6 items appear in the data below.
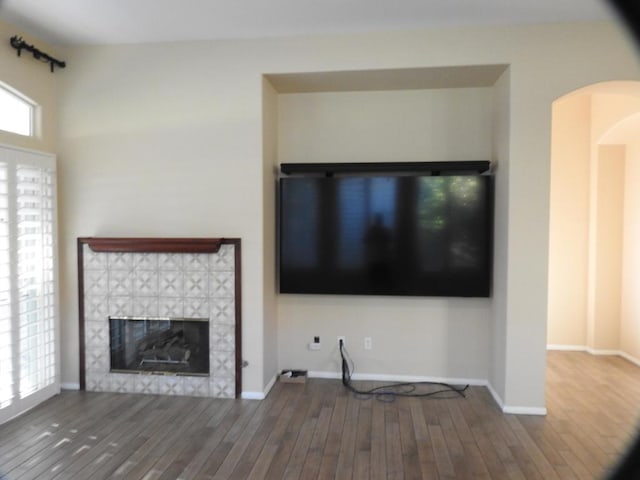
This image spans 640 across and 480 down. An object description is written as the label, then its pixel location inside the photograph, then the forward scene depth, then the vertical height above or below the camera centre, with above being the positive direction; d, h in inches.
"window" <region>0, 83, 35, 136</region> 121.0 +37.5
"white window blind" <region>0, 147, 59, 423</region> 117.0 -15.9
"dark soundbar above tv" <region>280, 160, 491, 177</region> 136.1 +22.4
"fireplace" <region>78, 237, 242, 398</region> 134.8 -29.4
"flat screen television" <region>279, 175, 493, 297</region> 135.8 -1.3
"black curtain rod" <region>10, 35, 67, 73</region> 122.6 +57.7
